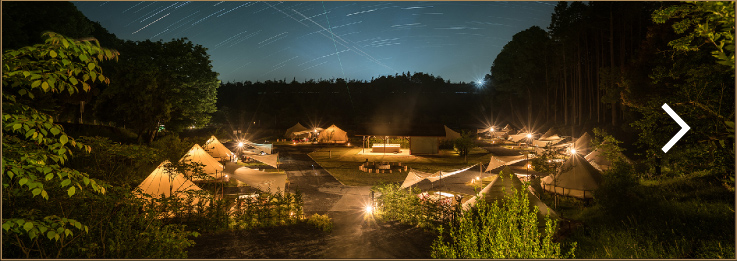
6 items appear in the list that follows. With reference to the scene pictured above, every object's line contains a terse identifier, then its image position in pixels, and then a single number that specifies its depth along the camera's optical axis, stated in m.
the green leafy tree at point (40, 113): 3.45
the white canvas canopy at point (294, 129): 52.41
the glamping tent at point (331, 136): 48.12
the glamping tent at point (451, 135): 42.84
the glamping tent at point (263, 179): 13.96
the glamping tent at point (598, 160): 19.76
